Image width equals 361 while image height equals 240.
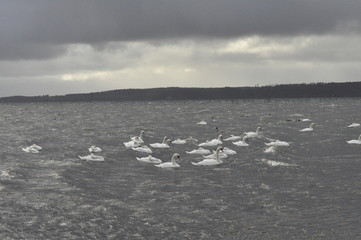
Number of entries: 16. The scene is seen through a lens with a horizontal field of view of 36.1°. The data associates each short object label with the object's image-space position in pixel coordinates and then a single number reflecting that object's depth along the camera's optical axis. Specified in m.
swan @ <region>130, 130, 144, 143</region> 50.65
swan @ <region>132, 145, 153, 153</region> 45.43
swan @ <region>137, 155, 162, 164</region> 39.16
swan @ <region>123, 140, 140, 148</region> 48.45
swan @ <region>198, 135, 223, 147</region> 50.97
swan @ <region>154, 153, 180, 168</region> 36.78
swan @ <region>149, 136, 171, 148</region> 49.35
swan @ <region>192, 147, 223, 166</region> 37.97
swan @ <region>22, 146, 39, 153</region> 46.19
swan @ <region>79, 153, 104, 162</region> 40.21
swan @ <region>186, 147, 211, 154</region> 44.53
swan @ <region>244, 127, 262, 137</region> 58.07
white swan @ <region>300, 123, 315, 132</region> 66.62
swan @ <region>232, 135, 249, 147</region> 50.31
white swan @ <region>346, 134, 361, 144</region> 50.59
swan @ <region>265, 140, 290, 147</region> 49.16
